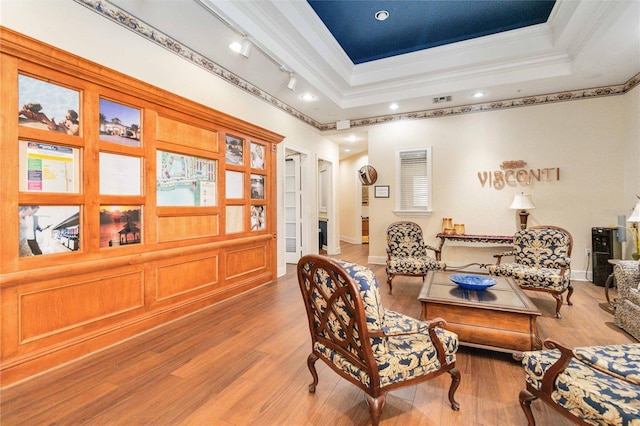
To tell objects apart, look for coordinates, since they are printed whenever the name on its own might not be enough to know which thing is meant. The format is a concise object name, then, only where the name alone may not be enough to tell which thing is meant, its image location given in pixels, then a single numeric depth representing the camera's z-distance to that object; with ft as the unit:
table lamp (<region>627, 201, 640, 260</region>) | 10.84
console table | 16.15
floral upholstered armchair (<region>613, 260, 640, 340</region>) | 8.82
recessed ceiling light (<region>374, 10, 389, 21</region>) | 12.24
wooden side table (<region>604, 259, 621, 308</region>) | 11.05
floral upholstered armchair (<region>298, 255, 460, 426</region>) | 4.88
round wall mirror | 20.34
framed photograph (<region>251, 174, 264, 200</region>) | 14.82
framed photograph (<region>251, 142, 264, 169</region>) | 14.67
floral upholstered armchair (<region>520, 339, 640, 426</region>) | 4.01
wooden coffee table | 7.52
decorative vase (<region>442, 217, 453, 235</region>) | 17.79
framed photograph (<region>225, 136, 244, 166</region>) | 13.16
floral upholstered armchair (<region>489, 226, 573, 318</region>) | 10.91
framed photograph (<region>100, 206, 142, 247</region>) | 8.67
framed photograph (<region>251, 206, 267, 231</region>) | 14.74
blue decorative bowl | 8.71
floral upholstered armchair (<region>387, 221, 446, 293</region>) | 14.11
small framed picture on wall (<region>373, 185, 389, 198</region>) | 20.15
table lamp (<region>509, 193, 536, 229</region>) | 15.71
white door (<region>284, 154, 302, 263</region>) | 20.42
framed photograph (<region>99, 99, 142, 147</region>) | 8.63
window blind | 19.17
